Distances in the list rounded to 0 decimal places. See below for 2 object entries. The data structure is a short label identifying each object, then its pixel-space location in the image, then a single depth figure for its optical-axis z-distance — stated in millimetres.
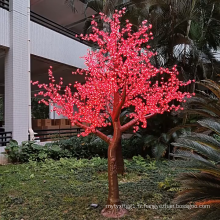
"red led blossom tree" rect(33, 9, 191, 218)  3660
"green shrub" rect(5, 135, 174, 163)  7570
